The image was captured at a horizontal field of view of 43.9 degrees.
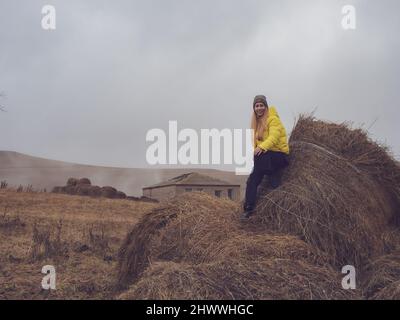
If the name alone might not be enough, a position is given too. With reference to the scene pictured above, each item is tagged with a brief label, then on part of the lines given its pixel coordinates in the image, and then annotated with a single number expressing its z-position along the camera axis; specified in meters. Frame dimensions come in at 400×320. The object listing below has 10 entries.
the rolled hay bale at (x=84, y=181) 24.93
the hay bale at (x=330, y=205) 5.69
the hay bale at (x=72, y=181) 24.79
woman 6.11
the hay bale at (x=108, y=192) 22.67
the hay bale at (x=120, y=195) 23.09
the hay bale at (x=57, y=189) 23.33
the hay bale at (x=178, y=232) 5.91
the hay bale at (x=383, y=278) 5.10
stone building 22.97
